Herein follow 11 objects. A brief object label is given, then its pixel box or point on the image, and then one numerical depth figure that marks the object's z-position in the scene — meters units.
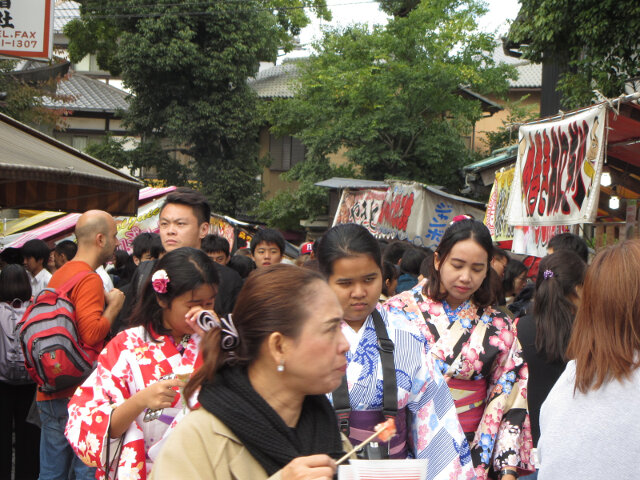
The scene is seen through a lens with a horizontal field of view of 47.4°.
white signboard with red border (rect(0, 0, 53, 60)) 7.54
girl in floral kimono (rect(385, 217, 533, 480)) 3.58
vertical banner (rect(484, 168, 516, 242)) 10.40
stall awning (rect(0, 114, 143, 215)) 5.20
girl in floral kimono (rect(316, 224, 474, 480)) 2.81
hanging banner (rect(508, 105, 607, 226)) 6.43
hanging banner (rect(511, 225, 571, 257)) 8.23
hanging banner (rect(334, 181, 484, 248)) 15.32
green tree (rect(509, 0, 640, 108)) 9.52
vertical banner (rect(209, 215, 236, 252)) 16.67
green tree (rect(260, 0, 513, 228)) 19.08
